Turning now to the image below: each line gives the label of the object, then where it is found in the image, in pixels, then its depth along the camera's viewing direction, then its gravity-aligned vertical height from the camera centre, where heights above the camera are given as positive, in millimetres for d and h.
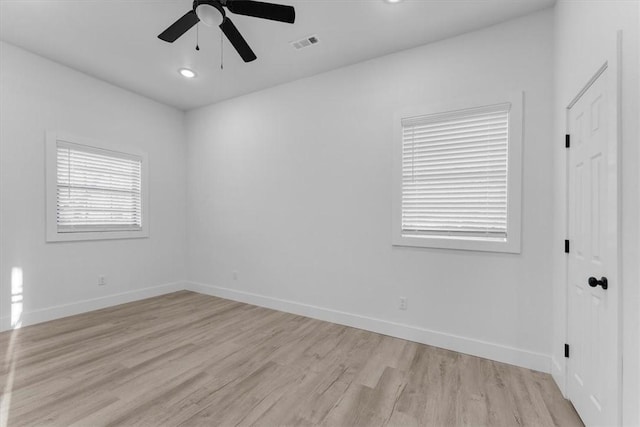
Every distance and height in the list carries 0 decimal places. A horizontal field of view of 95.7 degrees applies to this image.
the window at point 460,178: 2643 +337
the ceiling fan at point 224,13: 2004 +1423
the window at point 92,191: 3613 +275
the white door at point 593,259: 1508 -281
